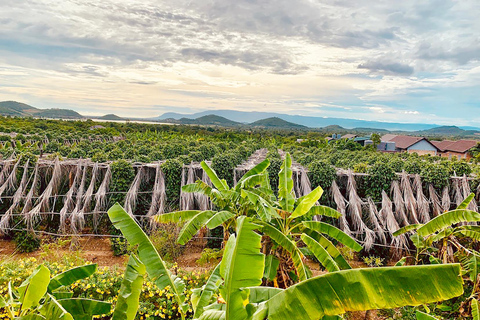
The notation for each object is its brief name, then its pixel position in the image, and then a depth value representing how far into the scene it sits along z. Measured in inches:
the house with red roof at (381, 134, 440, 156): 1592.0
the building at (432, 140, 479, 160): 1419.4
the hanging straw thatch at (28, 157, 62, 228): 354.6
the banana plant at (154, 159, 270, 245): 170.2
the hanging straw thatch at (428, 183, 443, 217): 341.1
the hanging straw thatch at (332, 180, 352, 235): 330.6
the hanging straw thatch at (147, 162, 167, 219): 368.2
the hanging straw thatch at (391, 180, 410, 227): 339.0
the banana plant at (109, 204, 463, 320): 61.4
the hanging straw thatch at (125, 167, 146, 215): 367.7
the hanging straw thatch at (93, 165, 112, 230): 367.6
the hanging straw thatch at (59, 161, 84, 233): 347.6
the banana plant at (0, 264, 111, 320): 96.2
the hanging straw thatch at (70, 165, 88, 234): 347.3
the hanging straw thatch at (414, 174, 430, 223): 336.0
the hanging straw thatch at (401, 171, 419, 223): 340.5
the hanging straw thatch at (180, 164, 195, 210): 364.8
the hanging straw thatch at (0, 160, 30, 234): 357.7
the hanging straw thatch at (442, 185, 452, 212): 336.2
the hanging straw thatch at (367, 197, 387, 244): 327.6
